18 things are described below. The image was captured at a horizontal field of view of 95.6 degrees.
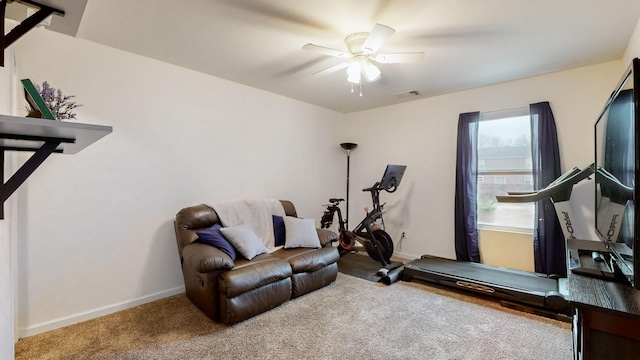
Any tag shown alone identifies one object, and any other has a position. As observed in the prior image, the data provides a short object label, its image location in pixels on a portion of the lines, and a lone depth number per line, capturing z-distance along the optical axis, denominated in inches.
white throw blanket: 128.1
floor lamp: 195.8
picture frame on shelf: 41.3
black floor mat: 146.6
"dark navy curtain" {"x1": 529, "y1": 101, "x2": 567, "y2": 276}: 128.9
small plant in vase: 58.1
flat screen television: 47.4
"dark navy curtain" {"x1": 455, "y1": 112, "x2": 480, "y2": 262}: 151.8
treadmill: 105.0
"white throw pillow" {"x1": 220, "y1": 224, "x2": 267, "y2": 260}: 114.7
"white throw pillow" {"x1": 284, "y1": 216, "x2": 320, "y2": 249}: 133.4
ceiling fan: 83.9
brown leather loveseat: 96.4
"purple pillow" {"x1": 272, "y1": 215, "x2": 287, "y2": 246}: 138.2
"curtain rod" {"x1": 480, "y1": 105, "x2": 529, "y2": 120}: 142.4
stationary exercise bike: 156.1
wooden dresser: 44.7
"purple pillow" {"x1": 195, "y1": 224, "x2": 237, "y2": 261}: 110.0
